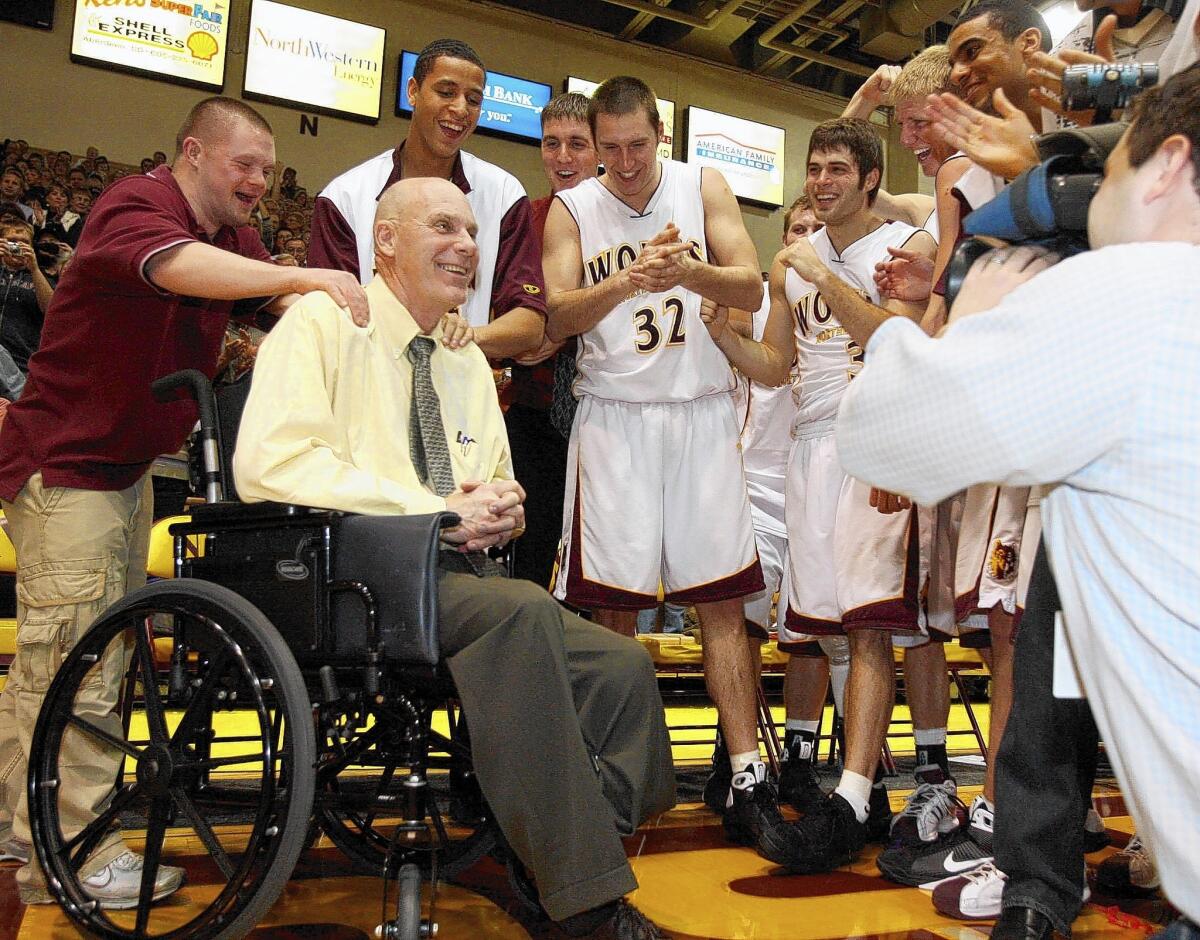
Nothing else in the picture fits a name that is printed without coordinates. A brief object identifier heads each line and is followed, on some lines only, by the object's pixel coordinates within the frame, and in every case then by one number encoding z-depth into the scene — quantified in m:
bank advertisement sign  12.57
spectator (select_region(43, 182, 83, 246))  8.61
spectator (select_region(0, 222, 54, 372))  6.41
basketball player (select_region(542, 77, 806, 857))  3.14
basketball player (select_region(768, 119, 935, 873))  2.86
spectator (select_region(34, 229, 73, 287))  7.65
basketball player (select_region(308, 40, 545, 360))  3.30
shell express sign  11.05
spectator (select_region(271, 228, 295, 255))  9.26
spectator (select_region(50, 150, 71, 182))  9.55
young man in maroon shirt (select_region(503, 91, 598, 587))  3.65
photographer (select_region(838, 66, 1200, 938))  0.98
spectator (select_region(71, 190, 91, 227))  9.06
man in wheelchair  1.83
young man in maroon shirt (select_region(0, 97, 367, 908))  2.30
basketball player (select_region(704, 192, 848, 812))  3.38
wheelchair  1.81
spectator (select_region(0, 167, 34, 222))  8.74
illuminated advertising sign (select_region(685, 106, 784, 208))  14.18
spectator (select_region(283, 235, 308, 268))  8.90
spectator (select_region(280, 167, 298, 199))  11.15
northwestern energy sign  11.80
